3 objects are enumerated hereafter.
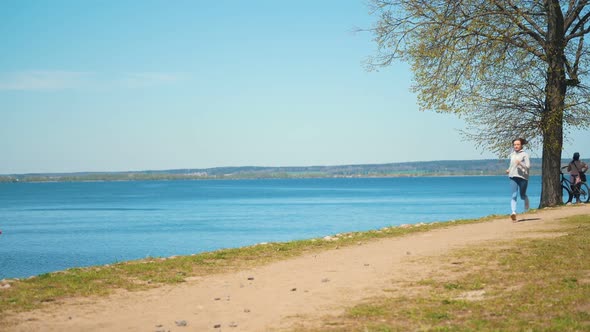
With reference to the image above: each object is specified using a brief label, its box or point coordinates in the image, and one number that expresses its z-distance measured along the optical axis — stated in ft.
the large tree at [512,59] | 79.71
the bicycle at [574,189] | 92.17
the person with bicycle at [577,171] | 91.68
